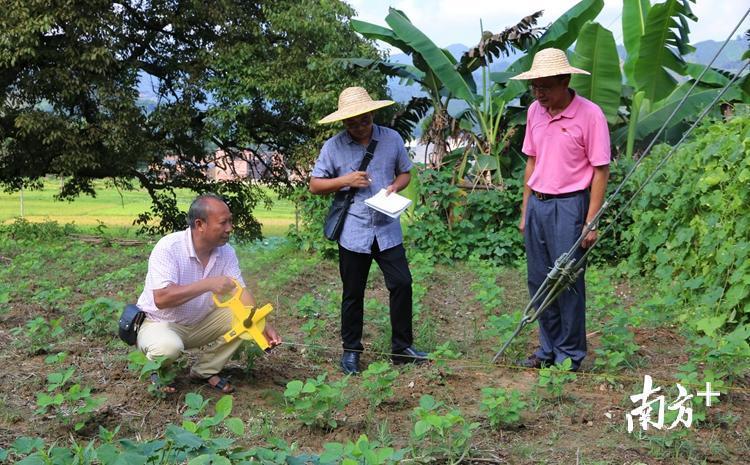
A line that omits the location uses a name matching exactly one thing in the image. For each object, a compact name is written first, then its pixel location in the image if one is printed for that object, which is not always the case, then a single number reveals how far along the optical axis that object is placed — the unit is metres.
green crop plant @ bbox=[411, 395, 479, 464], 3.20
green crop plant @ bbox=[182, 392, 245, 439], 2.96
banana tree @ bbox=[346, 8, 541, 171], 11.31
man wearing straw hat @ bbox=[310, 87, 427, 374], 4.91
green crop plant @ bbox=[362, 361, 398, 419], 4.07
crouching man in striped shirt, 4.20
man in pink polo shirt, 4.51
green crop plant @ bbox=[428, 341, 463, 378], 4.64
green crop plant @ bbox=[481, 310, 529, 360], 5.26
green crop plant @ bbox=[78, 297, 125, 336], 5.41
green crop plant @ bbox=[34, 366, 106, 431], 3.56
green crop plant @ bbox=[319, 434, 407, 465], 2.70
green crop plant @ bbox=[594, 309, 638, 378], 4.62
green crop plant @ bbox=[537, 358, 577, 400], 4.14
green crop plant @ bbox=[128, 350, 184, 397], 3.95
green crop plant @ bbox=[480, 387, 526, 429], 3.65
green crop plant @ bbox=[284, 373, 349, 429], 3.64
